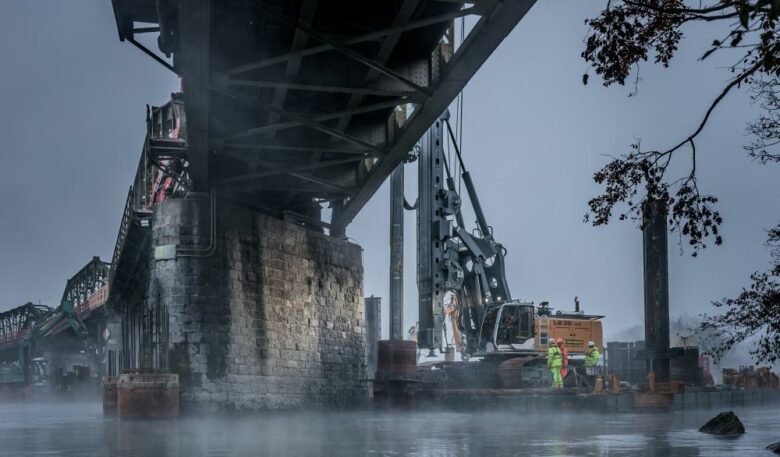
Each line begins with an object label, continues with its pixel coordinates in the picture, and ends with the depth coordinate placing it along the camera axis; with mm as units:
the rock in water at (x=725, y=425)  18719
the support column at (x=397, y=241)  40406
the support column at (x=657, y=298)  30281
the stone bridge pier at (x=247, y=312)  26984
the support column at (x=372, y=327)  48969
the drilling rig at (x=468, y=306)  30109
